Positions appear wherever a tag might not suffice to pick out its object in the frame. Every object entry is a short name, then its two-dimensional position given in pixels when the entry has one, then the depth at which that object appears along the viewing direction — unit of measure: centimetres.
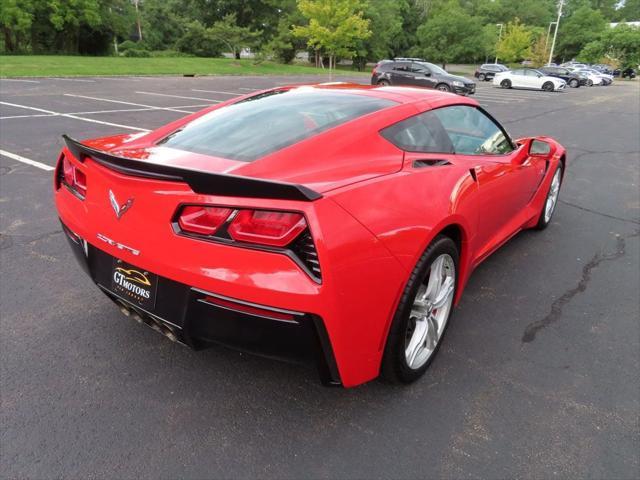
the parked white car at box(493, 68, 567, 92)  2955
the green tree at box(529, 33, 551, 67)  5634
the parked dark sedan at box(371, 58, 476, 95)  2242
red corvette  176
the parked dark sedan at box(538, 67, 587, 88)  3562
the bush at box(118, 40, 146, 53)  4686
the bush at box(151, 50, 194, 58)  4614
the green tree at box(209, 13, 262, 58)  4607
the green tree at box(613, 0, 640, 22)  10925
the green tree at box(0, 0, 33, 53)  3525
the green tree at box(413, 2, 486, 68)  6581
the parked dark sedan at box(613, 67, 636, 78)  6048
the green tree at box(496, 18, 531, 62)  6191
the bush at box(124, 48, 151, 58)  4119
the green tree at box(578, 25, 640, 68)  6312
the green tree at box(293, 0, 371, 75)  2958
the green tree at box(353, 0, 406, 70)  5869
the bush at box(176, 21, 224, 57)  4942
